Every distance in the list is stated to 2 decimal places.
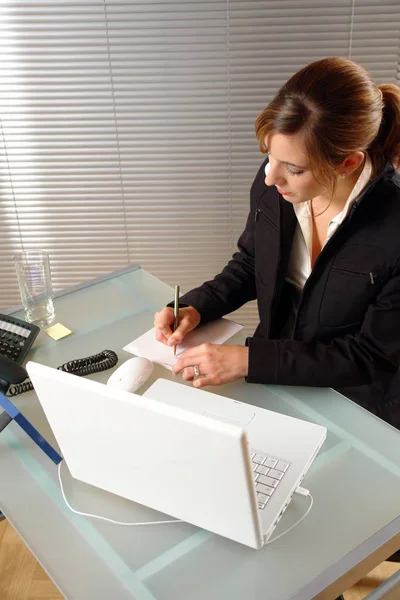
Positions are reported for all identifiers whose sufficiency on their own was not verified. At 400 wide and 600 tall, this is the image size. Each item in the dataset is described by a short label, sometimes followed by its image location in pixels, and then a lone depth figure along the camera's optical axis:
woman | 1.17
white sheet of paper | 1.32
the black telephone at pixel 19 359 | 1.20
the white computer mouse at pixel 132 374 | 1.20
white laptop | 0.76
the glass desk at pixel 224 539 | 0.85
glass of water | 1.51
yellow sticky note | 1.43
